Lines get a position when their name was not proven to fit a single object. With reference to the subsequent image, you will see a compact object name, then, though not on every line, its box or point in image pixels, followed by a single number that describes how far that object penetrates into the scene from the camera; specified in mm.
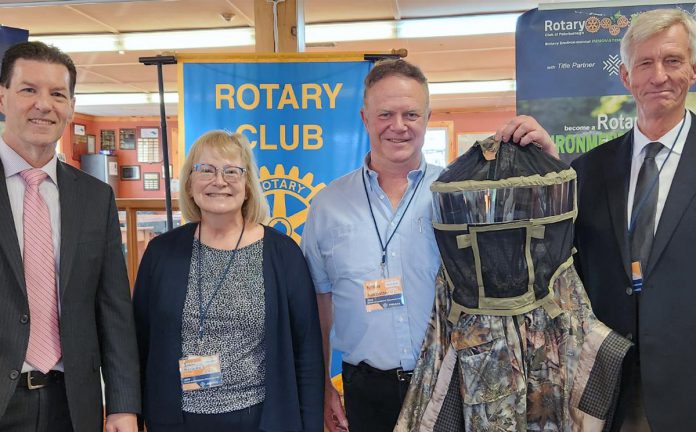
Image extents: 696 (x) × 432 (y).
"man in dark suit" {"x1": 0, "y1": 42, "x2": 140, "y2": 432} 1568
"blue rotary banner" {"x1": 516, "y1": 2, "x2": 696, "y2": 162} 3029
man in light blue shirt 1816
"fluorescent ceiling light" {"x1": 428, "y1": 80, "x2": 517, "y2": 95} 8367
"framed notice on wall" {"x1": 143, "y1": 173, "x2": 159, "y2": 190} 11133
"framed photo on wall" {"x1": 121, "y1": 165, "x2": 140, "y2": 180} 11125
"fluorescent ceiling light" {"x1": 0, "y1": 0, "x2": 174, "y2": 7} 3439
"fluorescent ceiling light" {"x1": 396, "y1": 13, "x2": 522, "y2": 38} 5281
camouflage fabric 1499
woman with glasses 1750
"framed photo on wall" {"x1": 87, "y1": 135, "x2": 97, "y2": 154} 10977
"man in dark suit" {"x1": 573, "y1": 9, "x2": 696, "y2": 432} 1602
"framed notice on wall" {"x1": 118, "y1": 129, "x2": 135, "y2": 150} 11109
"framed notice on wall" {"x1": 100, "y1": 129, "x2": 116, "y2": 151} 11094
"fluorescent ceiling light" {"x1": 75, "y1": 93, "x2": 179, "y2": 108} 8930
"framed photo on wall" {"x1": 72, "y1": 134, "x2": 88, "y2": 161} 10584
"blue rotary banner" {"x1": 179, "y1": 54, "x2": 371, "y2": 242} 3250
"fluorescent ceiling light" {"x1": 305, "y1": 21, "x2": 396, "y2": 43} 5375
